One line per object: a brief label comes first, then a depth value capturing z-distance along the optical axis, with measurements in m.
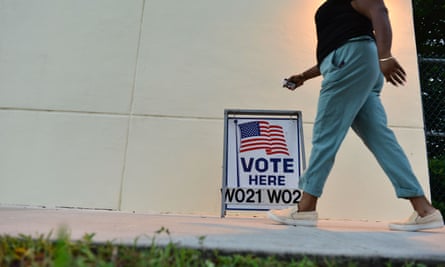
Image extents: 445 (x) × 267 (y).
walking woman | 1.73
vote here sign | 2.28
